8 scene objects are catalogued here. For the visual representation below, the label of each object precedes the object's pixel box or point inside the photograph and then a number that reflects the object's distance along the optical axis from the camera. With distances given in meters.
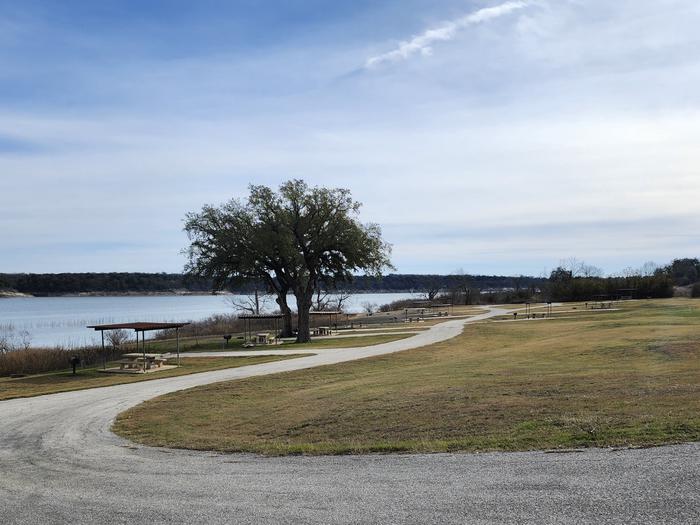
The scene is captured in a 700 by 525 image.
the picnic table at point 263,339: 41.16
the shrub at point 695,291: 80.62
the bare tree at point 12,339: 39.08
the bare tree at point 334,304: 97.06
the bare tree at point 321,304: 80.72
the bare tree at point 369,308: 79.90
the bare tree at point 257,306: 70.81
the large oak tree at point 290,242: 42.03
